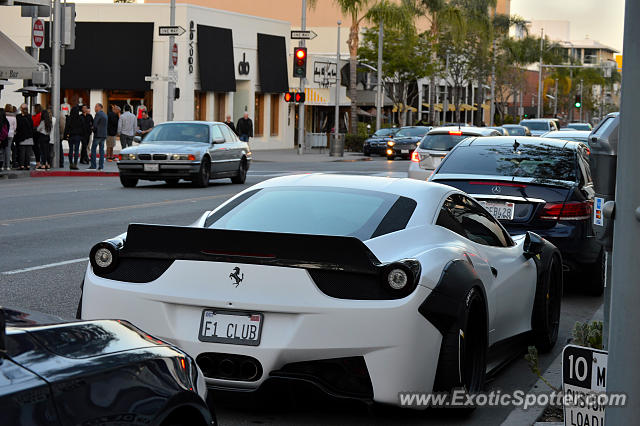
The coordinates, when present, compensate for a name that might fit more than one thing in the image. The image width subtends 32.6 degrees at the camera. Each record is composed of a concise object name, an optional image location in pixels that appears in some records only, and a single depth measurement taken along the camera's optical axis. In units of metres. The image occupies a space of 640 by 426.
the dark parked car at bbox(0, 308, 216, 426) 3.09
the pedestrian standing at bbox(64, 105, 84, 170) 32.16
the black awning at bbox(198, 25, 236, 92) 53.44
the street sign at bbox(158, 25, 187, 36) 37.69
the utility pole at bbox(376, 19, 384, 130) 64.05
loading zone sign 4.66
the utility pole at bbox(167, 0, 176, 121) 40.84
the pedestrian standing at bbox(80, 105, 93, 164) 32.50
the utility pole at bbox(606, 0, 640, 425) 4.23
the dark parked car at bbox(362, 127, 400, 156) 52.78
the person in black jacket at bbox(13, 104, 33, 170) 29.20
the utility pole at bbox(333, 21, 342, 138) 52.13
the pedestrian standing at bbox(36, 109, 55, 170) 30.70
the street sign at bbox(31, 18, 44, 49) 31.80
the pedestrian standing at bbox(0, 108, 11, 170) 27.30
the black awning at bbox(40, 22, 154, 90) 51.72
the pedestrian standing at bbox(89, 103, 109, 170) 31.44
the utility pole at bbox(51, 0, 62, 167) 32.16
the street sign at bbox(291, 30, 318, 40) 46.41
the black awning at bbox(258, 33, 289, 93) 59.38
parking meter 5.49
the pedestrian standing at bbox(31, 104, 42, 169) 30.81
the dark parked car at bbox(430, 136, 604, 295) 10.77
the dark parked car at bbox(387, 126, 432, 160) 48.09
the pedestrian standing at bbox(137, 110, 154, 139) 37.81
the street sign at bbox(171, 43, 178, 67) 41.16
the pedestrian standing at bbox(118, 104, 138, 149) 34.88
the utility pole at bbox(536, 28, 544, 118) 122.25
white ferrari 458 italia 5.57
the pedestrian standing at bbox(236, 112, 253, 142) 44.91
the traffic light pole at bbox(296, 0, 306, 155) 49.45
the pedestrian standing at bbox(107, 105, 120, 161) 36.44
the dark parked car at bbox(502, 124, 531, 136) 40.83
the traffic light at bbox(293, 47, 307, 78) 46.09
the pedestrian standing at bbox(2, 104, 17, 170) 28.27
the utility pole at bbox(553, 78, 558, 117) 140.25
